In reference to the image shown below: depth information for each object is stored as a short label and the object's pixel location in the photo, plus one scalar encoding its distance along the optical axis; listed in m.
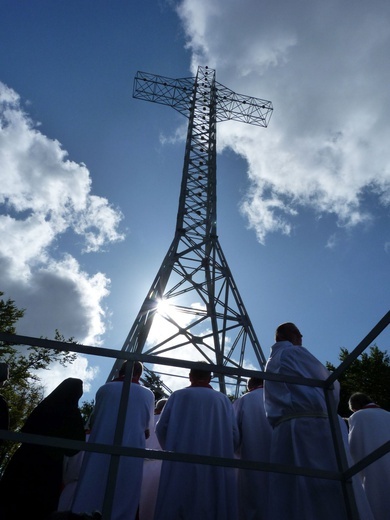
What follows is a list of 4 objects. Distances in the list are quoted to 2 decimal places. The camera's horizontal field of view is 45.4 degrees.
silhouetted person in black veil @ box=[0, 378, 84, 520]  3.29
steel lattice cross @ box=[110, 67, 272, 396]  10.63
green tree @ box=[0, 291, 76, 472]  15.84
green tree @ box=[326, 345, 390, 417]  20.42
